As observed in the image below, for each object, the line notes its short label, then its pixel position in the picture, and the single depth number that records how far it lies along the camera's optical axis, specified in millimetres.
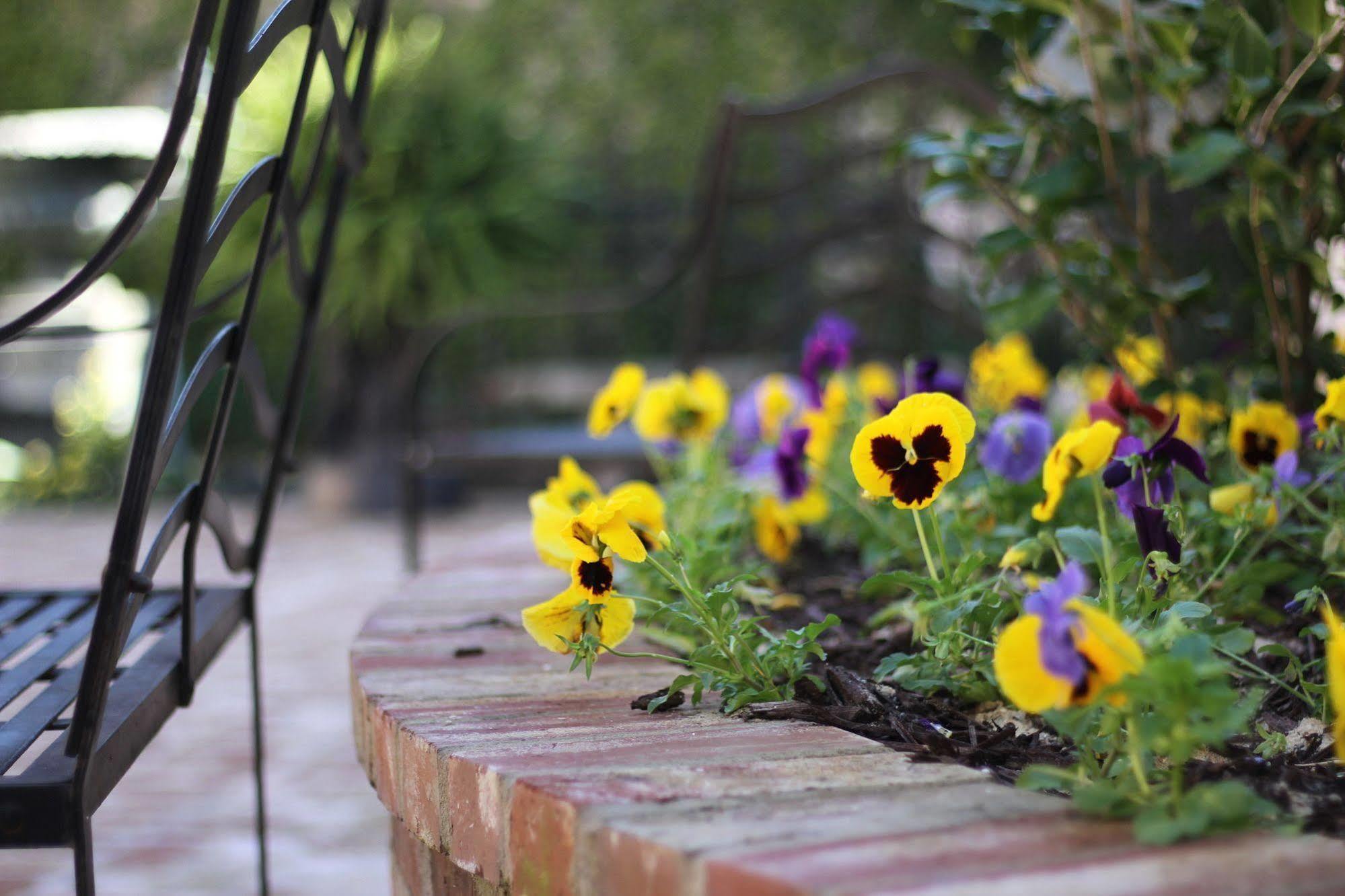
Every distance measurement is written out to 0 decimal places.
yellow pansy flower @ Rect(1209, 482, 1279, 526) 2300
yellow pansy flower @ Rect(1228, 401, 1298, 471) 2387
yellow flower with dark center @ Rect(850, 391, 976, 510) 2150
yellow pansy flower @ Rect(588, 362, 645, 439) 2620
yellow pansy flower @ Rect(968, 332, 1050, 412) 3023
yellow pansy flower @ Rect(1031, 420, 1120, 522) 2130
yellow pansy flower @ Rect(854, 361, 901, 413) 3626
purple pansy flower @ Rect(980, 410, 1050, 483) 2416
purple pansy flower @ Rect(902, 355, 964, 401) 2436
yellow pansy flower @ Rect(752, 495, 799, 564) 2617
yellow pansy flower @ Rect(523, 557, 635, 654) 2158
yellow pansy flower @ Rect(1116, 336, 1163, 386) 2654
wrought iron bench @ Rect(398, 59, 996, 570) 4205
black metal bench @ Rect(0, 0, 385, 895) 2028
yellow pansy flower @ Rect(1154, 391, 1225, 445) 2644
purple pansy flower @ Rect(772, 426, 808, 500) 2533
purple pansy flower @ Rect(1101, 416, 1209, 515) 2168
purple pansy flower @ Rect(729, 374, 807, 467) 3020
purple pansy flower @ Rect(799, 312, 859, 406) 2725
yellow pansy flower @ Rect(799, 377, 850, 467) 2667
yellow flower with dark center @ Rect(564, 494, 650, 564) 2133
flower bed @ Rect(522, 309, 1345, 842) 1965
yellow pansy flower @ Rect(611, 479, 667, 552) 2287
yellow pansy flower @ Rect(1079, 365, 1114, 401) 2770
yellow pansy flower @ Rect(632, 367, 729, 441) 2682
